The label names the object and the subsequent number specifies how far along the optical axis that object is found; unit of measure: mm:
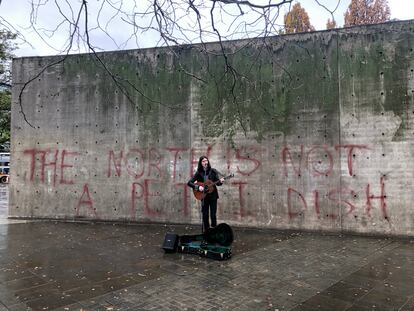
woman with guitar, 6473
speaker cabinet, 6008
